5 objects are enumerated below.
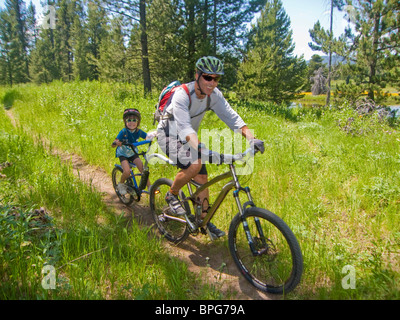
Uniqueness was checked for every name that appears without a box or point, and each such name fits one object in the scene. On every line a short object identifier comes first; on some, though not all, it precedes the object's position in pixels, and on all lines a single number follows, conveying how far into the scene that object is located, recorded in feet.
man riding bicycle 9.43
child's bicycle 13.94
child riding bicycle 14.56
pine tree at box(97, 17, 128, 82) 45.96
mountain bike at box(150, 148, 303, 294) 7.89
